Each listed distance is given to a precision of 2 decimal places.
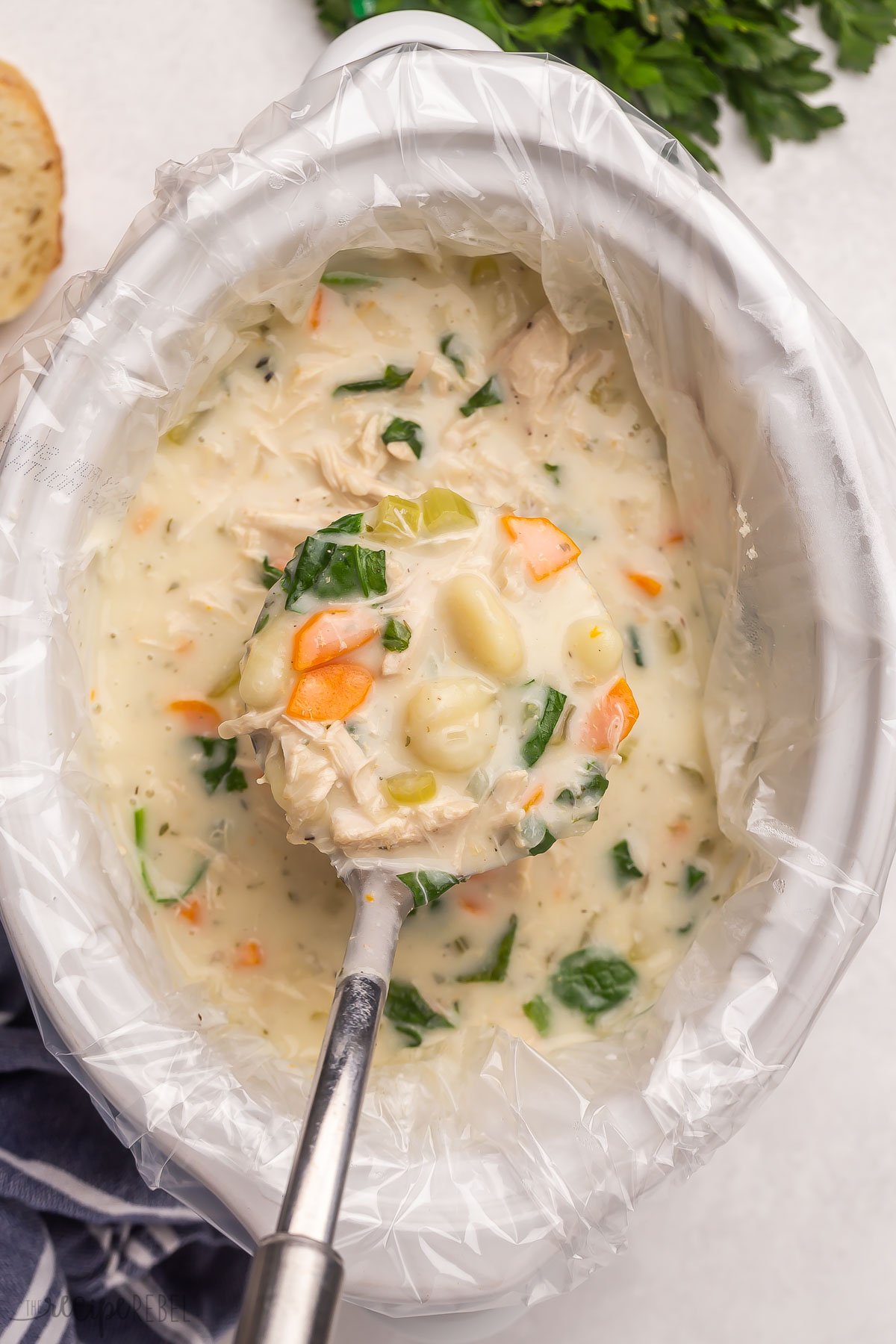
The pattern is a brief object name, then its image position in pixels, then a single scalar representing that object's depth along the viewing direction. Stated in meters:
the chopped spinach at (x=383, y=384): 0.68
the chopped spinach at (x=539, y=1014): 0.67
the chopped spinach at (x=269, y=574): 0.67
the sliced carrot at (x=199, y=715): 0.67
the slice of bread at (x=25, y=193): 0.72
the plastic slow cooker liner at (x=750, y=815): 0.63
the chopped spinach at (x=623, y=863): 0.68
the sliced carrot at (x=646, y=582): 0.69
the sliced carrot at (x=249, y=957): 0.67
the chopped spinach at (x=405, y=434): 0.68
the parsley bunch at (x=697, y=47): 0.72
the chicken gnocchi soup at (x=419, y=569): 0.67
